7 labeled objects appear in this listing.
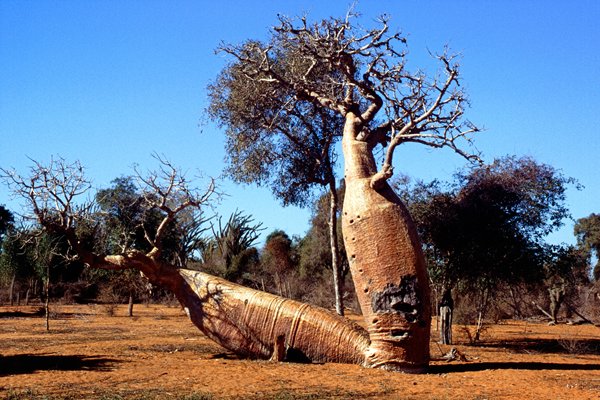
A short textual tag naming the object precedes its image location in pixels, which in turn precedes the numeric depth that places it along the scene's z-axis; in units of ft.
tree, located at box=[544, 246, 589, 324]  51.37
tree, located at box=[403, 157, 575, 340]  49.65
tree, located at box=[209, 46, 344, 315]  49.08
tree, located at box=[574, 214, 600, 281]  121.90
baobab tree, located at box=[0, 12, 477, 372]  31.50
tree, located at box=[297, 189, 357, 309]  90.53
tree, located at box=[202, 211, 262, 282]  97.40
